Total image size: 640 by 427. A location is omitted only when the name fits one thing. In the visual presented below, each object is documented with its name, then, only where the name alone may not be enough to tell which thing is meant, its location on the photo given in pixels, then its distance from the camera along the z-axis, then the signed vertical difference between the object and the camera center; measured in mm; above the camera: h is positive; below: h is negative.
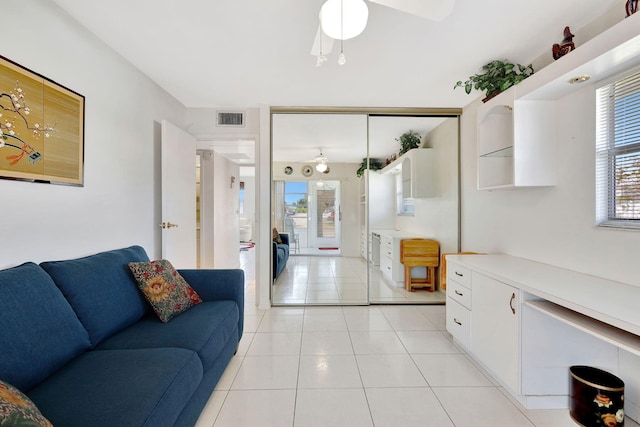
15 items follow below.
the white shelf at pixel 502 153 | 2279 +516
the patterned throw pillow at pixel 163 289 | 1900 -546
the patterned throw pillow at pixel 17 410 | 724 -542
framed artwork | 1476 +490
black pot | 1461 -994
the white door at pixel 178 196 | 2881 +179
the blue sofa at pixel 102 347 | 1063 -705
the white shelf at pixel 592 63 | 1349 +830
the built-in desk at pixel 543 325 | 1312 -668
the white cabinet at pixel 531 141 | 2072 +527
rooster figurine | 1825 +1093
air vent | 3576 +1196
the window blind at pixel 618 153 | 1594 +354
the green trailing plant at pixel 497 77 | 2268 +1145
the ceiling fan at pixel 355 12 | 1286 +939
